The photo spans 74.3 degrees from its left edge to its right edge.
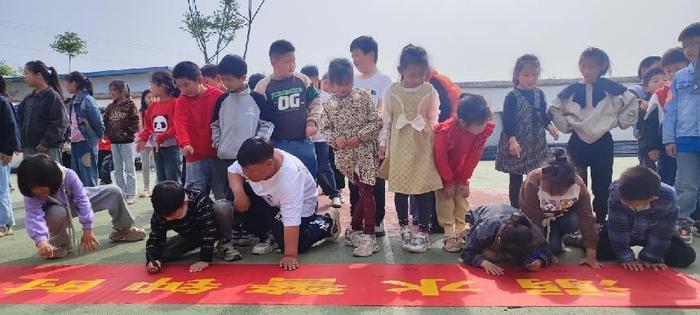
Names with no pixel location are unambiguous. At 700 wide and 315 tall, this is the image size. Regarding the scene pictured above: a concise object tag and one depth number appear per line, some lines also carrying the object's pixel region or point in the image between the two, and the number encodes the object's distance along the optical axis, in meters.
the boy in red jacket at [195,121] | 3.62
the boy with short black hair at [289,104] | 3.59
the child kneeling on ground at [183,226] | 2.75
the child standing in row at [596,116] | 3.56
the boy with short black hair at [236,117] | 3.48
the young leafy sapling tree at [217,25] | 16.72
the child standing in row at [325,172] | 4.77
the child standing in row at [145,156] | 6.02
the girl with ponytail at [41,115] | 4.08
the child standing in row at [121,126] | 5.21
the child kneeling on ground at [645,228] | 2.71
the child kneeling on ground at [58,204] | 2.95
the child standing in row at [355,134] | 3.26
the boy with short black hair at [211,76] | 4.63
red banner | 2.31
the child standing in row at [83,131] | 4.80
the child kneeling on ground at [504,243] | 2.63
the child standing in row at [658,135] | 3.79
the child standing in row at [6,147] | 3.75
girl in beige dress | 3.22
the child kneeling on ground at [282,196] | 2.82
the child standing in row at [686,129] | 3.30
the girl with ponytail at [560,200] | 2.80
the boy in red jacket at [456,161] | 3.18
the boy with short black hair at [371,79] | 3.67
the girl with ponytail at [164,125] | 4.62
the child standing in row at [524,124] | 3.64
